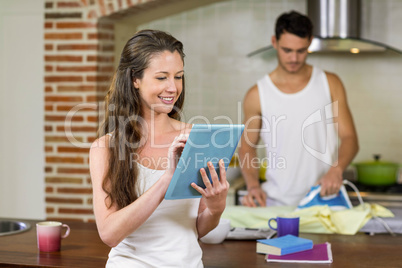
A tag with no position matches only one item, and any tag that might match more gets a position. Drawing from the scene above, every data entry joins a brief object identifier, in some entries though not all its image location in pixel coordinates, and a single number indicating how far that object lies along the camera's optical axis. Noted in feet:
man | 11.50
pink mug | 7.75
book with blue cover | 7.40
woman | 5.84
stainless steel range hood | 14.15
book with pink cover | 7.18
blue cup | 8.12
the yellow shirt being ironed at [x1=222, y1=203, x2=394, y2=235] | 8.86
